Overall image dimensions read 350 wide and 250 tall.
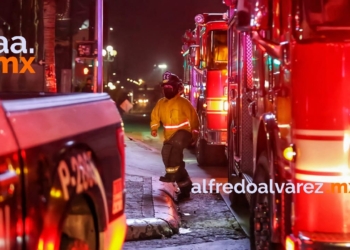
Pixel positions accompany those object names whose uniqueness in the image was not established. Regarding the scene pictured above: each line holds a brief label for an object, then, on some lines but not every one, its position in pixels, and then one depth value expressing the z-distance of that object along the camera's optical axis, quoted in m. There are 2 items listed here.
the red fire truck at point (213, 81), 11.68
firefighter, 8.69
